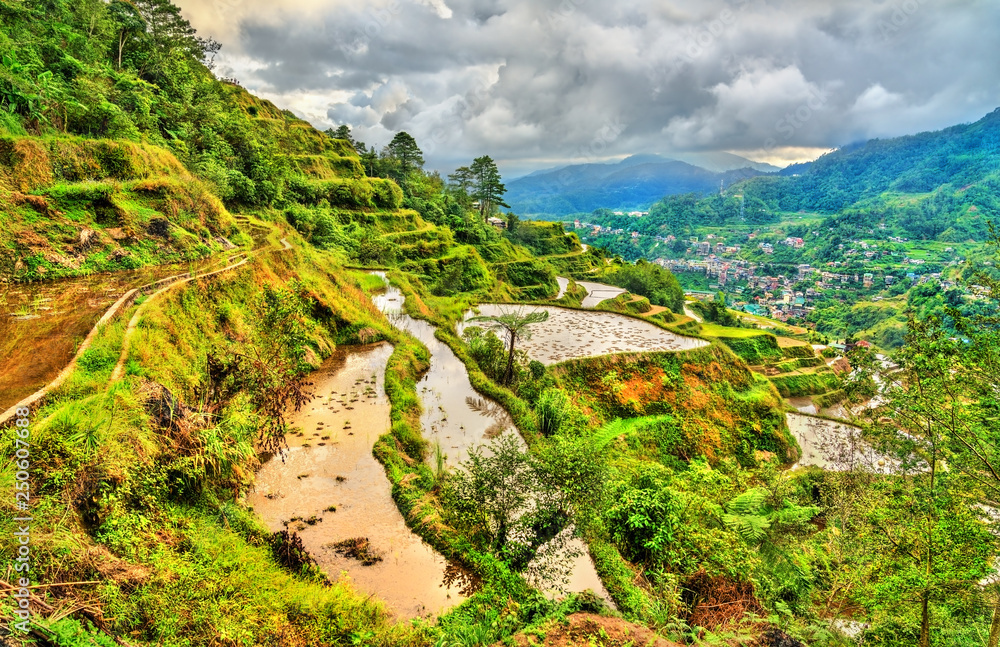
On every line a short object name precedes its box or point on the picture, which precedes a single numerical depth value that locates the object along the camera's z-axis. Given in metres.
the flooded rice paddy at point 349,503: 6.67
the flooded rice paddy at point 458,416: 7.64
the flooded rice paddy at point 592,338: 18.12
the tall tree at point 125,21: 26.09
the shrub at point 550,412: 12.34
